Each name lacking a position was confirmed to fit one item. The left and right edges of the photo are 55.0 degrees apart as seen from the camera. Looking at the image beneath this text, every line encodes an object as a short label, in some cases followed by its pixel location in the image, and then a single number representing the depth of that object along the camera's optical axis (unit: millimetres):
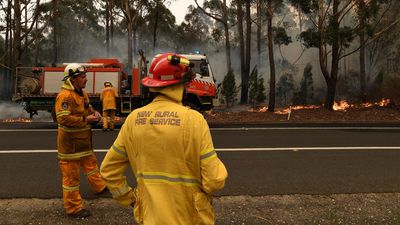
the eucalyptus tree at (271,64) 20531
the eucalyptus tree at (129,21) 24872
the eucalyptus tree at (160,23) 37531
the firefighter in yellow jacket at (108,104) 12664
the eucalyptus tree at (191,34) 46341
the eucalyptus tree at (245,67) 27412
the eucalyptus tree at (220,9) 29312
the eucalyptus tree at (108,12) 36719
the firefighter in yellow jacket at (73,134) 4504
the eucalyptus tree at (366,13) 19377
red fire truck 13859
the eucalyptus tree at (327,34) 19141
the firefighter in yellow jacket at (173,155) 2168
